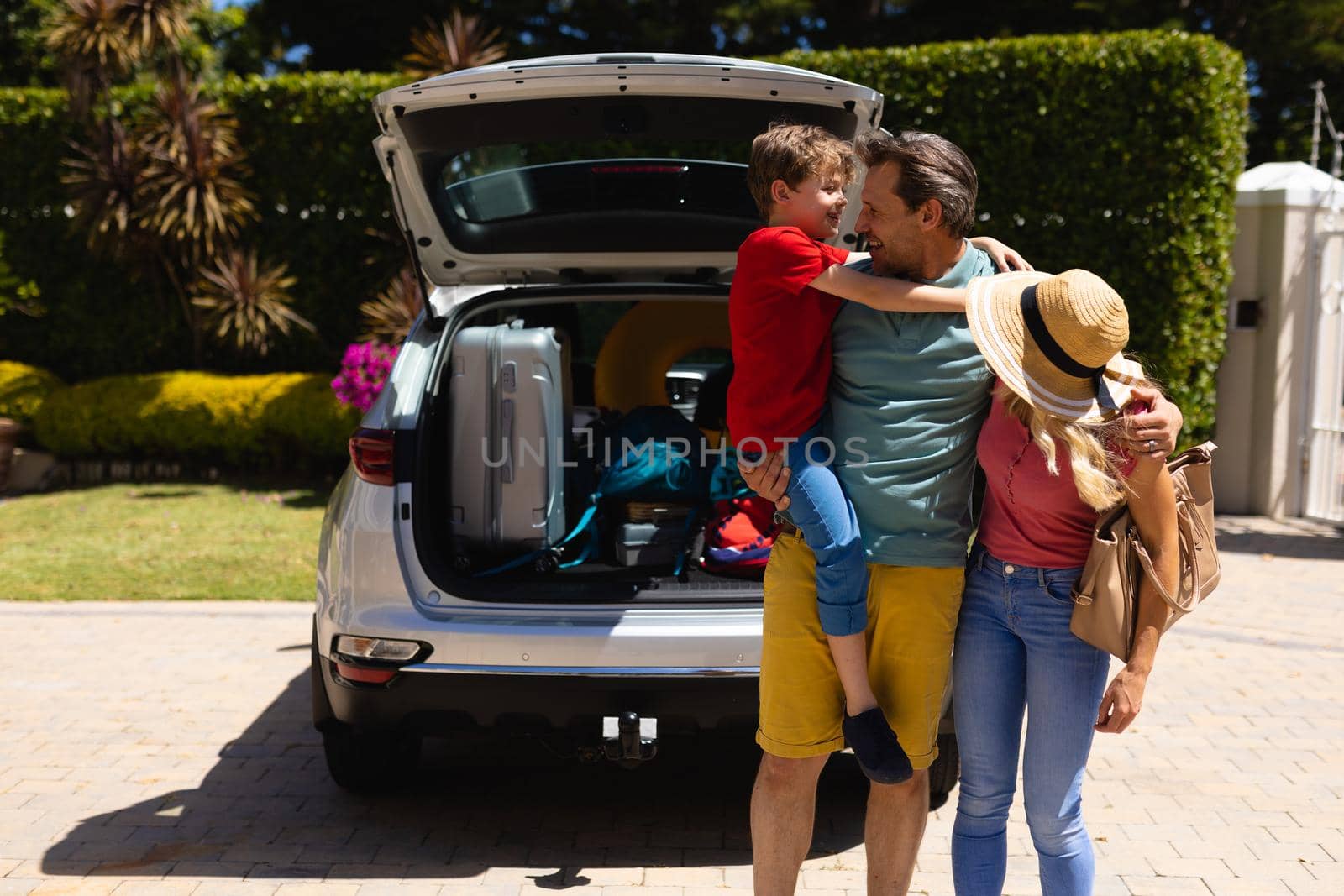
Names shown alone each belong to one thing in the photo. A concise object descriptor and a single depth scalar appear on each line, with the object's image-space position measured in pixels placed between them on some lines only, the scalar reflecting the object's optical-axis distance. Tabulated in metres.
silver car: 3.20
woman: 2.28
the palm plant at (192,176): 10.29
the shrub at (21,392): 10.52
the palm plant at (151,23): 11.16
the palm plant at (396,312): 9.67
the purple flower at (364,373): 9.11
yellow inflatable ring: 4.71
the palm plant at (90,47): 10.70
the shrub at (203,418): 10.14
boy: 2.40
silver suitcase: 3.72
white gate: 8.57
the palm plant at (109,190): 10.31
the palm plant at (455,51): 10.30
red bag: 3.63
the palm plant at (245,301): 10.27
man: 2.42
